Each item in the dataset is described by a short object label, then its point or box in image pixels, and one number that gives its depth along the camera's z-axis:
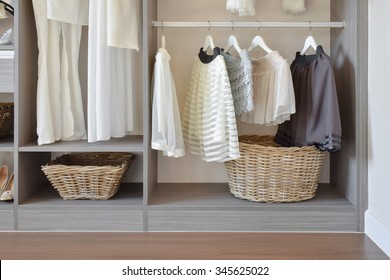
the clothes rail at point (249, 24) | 2.33
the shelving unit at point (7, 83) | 2.22
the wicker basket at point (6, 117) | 2.47
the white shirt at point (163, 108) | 2.19
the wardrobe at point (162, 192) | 2.19
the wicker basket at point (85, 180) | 2.26
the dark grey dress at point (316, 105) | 2.14
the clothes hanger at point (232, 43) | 2.35
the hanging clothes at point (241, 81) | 2.20
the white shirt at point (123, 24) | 2.19
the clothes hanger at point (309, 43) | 2.33
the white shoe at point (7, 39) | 2.30
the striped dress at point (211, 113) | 2.19
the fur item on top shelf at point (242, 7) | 2.31
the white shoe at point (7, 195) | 2.31
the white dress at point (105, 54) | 2.21
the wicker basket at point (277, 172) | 2.23
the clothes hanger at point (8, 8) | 2.39
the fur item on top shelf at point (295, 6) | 2.53
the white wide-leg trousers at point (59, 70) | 2.28
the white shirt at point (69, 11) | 2.27
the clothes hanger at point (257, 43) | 2.33
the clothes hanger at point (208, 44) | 2.37
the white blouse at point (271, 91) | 2.19
